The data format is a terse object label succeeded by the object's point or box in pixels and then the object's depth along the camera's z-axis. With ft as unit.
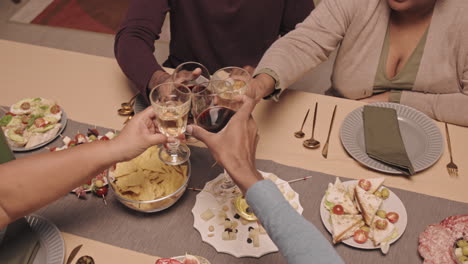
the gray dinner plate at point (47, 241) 3.44
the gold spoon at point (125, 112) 4.86
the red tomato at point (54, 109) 4.77
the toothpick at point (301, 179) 4.09
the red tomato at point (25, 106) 4.82
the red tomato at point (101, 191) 3.92
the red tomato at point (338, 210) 3.71
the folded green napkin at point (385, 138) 4.15
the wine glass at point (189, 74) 4.29
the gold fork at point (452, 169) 4.13
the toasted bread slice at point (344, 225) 3.53
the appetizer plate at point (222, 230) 3.50
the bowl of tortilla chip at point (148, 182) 3.69
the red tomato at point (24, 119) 4.66
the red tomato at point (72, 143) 4.40
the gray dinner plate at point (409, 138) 4.20
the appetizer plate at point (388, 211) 3.52
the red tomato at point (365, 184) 3.90
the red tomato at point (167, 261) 3.19
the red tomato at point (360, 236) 3.52
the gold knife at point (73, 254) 3.48
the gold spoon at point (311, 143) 4.43
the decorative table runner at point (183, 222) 3.50
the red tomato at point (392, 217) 3.67
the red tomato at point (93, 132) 4.52
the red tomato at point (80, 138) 4.41
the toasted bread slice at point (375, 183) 3.89
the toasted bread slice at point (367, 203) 3.65
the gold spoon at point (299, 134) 4.57
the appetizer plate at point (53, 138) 4.39
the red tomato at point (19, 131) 4.52
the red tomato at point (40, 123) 4.59
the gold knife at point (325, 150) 4.35
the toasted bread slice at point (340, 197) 3.75
